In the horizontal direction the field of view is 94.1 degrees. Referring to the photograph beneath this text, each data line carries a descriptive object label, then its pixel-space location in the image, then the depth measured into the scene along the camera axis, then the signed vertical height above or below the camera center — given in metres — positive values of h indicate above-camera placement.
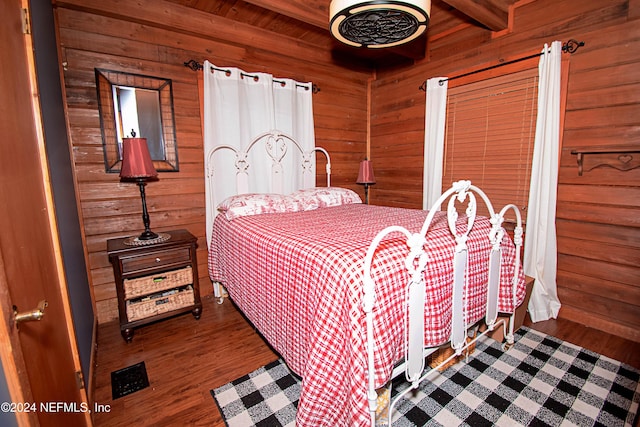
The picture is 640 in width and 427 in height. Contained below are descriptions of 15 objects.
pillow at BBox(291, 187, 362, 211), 2.81 -0.23
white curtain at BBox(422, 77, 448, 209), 3.04 +0.37
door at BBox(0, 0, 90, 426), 0.71 -0.25
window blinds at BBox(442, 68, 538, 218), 2.52 +0.32
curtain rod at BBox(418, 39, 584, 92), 2.21 +0.92
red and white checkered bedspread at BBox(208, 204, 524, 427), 1.15 -0.57
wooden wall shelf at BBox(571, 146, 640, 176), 2.00 +0.07
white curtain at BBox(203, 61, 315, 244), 2.73 +0.56
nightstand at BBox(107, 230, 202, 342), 2.08 -0.76
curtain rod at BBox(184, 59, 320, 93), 2.62 +0.96
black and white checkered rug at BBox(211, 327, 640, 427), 1.47 -1.21
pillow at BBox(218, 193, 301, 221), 2.40 -0.26
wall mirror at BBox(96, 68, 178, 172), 2.30 +0.50
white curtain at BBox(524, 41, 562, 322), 2.27 -0.21
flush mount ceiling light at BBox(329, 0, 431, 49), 1.54 +0.87
